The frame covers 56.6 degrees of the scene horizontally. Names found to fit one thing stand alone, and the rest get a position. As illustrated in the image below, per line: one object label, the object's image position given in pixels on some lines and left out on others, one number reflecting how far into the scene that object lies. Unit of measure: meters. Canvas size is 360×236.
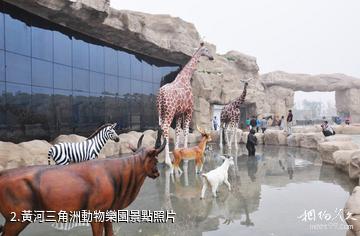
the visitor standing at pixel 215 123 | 21.55
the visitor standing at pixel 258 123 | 20.85
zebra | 6.14
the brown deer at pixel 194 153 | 7.87
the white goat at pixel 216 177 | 5.74
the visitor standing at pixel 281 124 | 22.07
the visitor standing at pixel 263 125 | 19.04
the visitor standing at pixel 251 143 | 11.27
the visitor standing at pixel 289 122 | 15.45
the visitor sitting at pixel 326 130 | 13.98
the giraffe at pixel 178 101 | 9.27
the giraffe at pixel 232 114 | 13.55
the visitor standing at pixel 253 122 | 17.15
